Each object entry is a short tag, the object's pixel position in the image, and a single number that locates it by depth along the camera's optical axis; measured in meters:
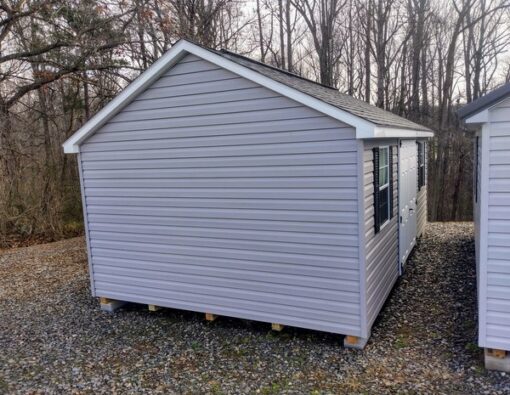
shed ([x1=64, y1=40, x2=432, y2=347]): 4.20
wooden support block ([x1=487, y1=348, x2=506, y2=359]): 3.79
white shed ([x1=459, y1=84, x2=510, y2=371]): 3.55
